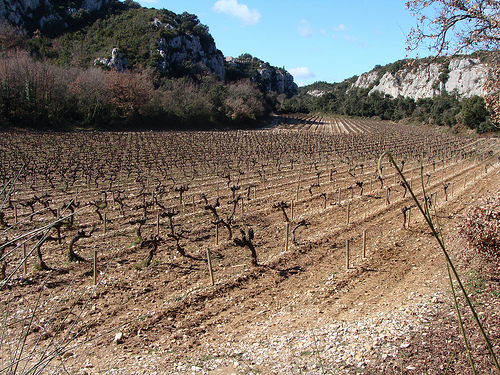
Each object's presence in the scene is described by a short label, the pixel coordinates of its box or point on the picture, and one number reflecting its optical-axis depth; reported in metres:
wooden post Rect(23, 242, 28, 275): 9.38
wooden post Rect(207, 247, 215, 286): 8.79
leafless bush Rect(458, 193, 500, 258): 6.89
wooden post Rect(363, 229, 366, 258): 10.40
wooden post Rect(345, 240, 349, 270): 9.60
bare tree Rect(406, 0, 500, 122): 7.46
